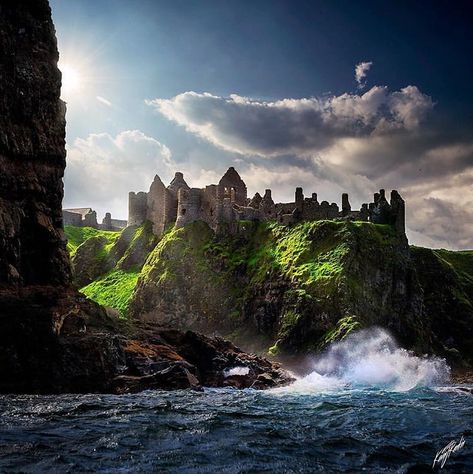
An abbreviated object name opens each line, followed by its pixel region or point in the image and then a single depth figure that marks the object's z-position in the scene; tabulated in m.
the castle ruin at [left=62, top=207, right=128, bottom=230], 152.25
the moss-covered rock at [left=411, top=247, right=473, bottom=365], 86.75
